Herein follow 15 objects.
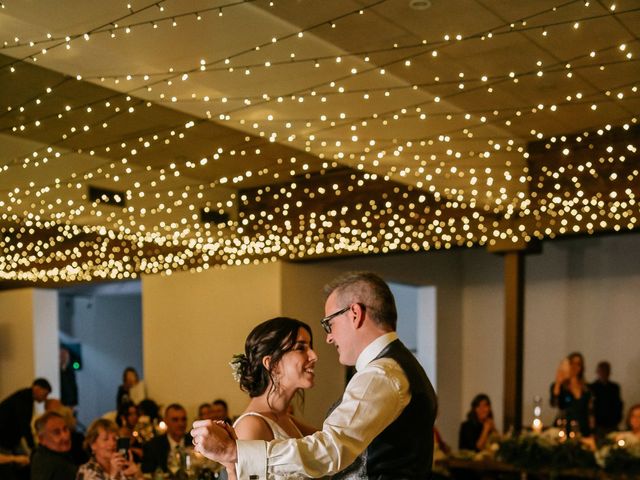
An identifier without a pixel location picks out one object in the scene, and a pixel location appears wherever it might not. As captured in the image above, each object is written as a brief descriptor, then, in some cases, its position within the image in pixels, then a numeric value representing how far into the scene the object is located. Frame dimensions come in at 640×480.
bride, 2.57
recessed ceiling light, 4.63
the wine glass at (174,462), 4.99
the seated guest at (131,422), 6.21
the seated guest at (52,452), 4.81
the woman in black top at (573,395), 8.02
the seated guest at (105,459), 4.52
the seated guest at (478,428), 8.21
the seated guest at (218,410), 7.74
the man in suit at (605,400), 9.45
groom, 1.93
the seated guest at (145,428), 6.75
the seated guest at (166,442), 6.25
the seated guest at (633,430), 6.16
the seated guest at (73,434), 6.82
